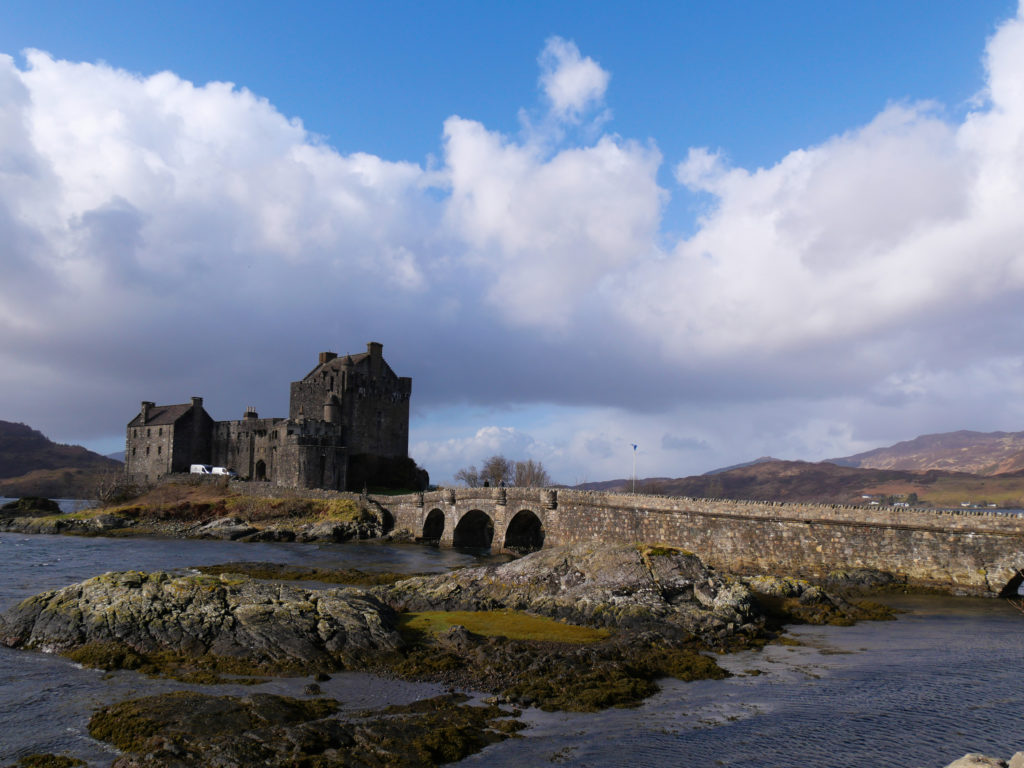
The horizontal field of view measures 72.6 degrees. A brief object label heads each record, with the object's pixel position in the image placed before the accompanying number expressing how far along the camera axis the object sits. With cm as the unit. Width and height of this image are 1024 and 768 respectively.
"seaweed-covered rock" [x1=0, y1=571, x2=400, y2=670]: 1855
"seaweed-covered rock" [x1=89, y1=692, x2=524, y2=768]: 1195
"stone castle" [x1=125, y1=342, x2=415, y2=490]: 7388
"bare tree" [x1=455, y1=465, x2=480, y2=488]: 10431
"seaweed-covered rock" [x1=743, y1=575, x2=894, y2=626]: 2480
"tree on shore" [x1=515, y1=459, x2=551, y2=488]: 9719
